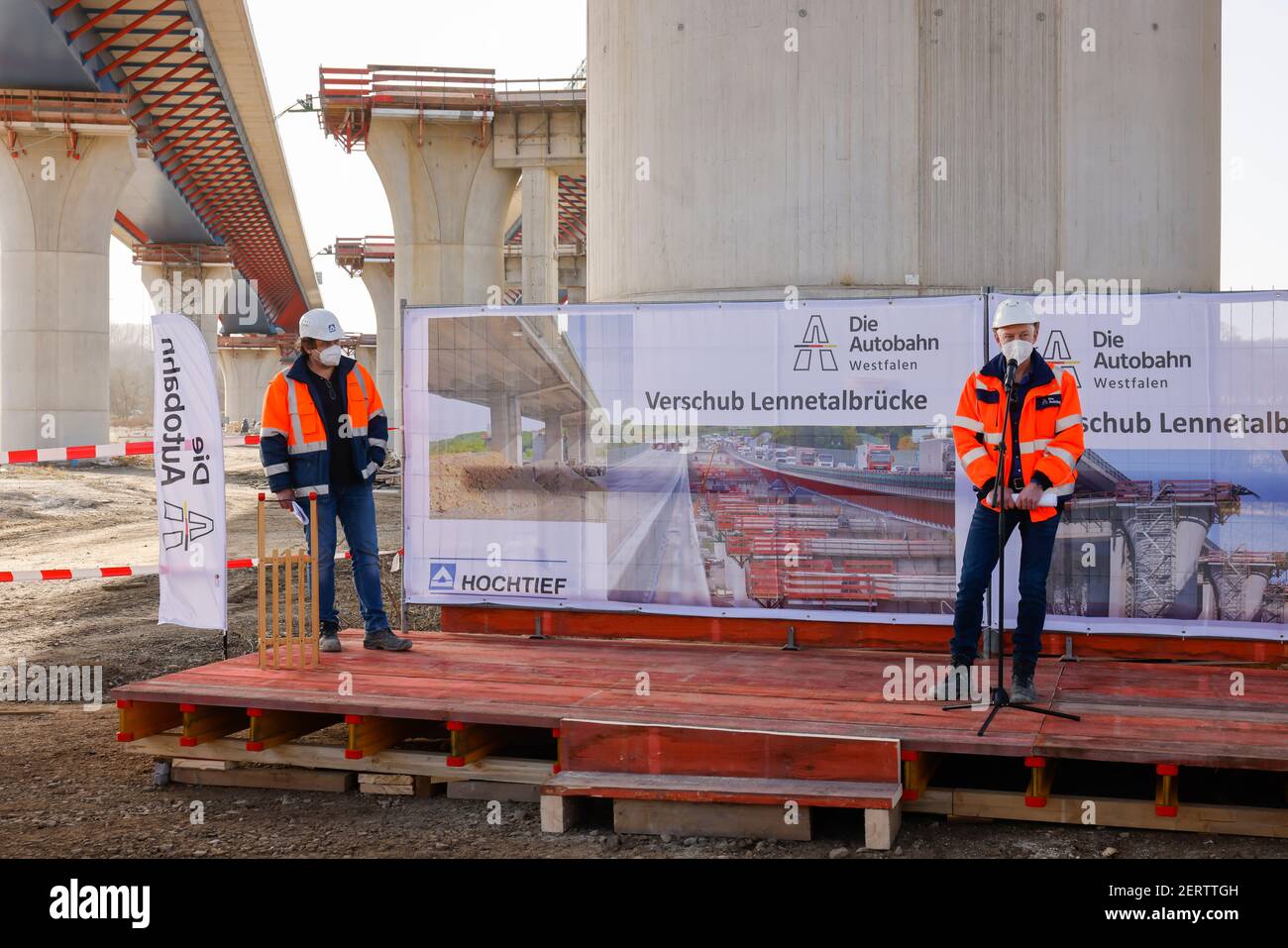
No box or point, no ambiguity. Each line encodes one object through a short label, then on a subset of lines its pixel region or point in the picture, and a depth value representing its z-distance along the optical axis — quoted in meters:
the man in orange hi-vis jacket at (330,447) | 8.62
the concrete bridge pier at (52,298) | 36.03
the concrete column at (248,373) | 117.44
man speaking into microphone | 7.06
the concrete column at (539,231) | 43.91
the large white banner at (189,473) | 8.76
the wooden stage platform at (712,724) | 6.23
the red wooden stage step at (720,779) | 6.20
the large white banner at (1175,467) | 7.95
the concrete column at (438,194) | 44.53
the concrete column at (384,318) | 67.81
